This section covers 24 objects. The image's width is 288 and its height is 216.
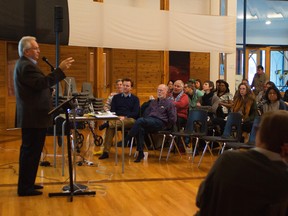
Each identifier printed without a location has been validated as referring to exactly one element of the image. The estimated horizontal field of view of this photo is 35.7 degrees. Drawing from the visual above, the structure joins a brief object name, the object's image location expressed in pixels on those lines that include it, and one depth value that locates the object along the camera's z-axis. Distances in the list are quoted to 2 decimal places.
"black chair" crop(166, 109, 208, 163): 6.41
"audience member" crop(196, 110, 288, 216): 1.67
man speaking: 4.31
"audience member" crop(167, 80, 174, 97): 8.01
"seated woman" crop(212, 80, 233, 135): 7.37
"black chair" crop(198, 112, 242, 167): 5.96
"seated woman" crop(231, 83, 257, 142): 6.89
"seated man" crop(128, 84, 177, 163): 6.54
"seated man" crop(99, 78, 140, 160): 7.07
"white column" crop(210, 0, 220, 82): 12.81
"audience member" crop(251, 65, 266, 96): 11.35
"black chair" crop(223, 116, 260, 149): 5.40
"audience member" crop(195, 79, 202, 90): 9.23
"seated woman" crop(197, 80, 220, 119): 7.70
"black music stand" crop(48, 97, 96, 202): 4.13
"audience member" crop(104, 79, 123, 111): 7.28
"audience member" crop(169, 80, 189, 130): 7.21
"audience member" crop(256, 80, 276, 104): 7.92
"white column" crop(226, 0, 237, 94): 12.43
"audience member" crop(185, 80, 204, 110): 8.10
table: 5.27
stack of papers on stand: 5.46
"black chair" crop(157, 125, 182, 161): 6.61
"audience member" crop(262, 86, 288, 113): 6.60
